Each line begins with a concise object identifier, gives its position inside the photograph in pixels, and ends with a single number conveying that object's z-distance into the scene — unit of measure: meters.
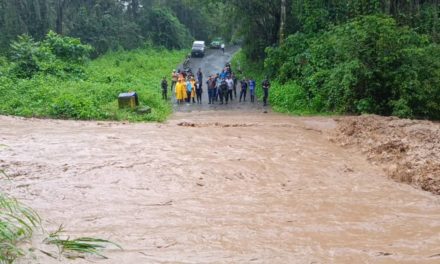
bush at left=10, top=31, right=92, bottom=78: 23.12
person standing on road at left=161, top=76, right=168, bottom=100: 22.47
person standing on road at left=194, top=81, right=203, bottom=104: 22.44
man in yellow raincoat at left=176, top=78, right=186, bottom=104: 21.97
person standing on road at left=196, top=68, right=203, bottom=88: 23.76
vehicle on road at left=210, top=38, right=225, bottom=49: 51.44
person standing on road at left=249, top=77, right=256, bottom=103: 22.08
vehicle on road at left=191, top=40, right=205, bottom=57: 43.34
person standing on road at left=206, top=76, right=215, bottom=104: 21.84
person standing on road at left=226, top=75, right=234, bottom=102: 22.17
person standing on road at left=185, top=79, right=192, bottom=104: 22.05
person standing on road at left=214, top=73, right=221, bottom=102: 21.97
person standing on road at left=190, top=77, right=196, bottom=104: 22.12
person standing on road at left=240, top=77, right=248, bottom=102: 22.20
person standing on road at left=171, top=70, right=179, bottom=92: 25.19
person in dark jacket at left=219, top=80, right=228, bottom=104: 21.67
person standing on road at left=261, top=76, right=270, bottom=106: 21.28
